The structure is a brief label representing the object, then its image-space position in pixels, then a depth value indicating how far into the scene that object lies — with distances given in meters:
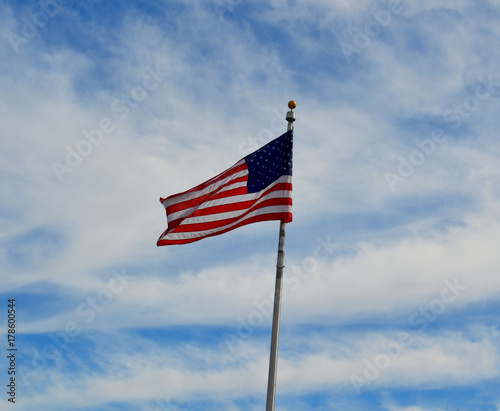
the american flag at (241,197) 21.91
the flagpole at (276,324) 19.41
